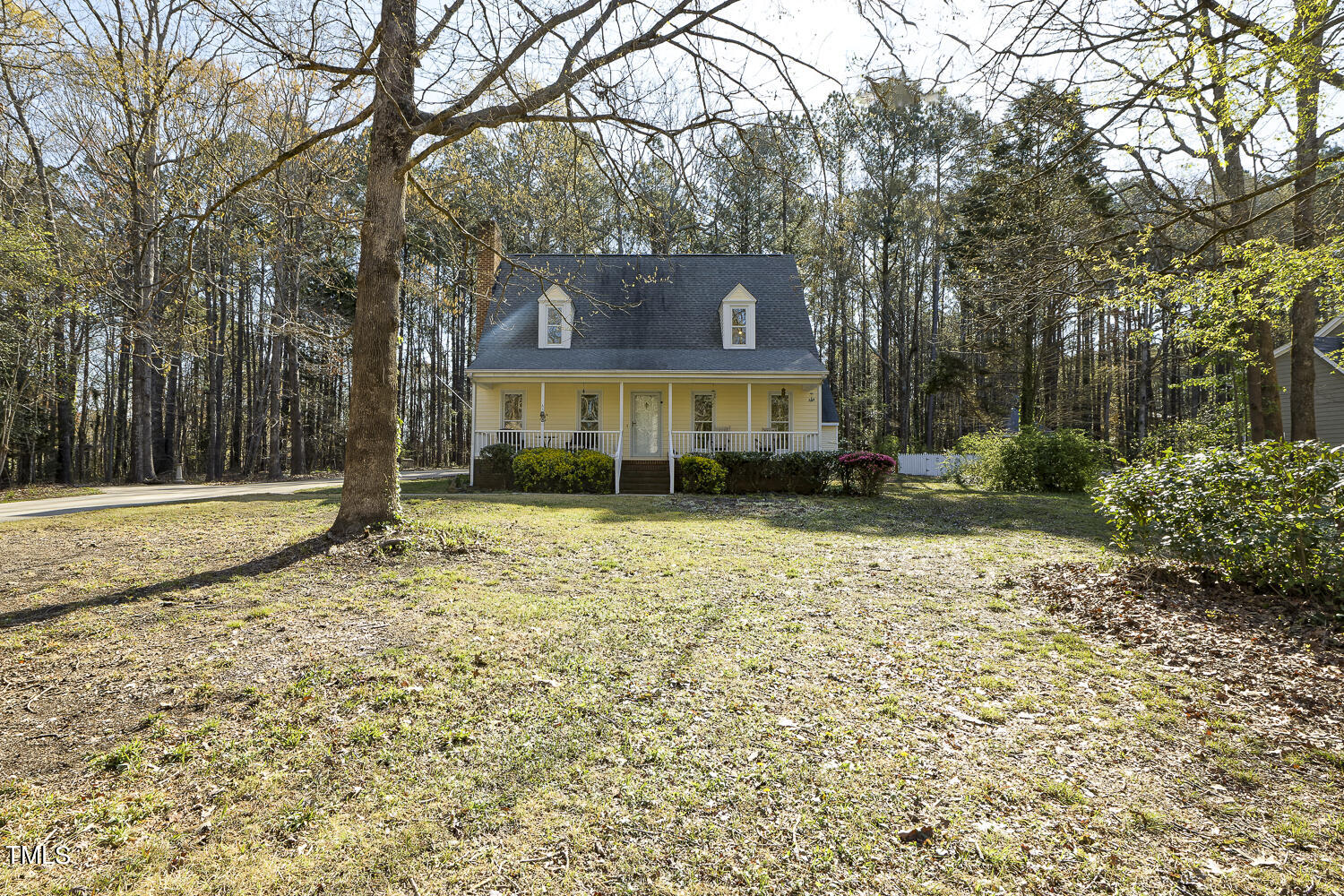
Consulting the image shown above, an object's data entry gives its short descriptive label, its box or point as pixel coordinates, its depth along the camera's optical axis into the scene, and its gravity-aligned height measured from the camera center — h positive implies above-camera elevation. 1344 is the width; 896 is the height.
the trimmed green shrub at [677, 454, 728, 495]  15.00 -0.53
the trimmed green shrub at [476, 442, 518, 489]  15.30 -0.12
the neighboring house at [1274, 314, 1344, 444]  16.41 +1.58
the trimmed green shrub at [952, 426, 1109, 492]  15.88 -0.26
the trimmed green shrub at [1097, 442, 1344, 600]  4.46 -0.53
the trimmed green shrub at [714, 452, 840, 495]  14.98 -0.45
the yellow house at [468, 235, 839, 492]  16.81 +2.47
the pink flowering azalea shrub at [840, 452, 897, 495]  14.37 -0.44
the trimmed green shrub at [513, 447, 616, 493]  14.77 -0.39
